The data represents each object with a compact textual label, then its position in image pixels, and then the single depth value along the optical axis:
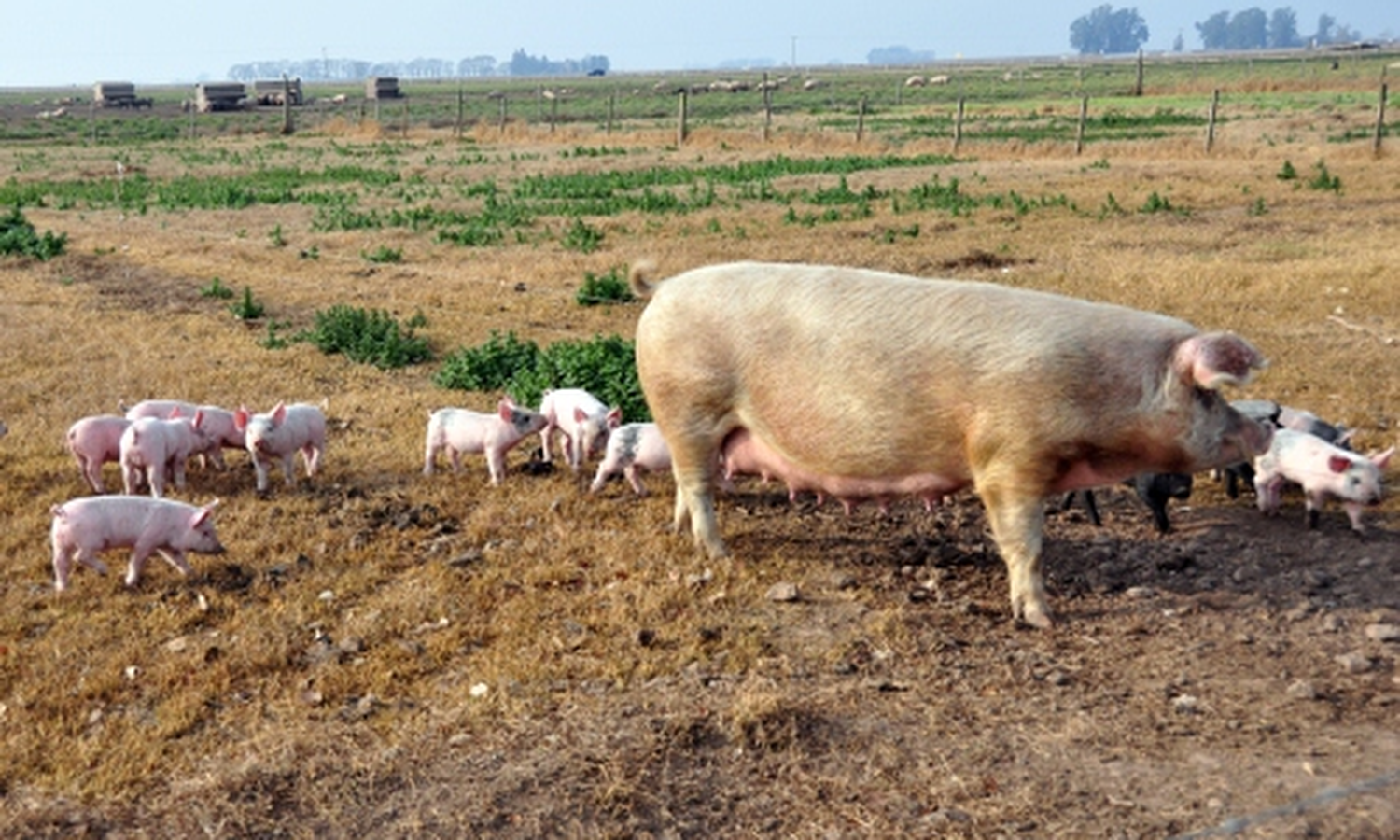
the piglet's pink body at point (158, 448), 7.74
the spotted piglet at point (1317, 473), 7.07
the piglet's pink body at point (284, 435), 8.02
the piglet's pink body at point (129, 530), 6.64
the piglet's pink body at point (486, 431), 8.33
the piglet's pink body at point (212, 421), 8.26
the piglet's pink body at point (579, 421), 8.37
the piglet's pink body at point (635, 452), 7.87
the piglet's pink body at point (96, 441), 8.02
